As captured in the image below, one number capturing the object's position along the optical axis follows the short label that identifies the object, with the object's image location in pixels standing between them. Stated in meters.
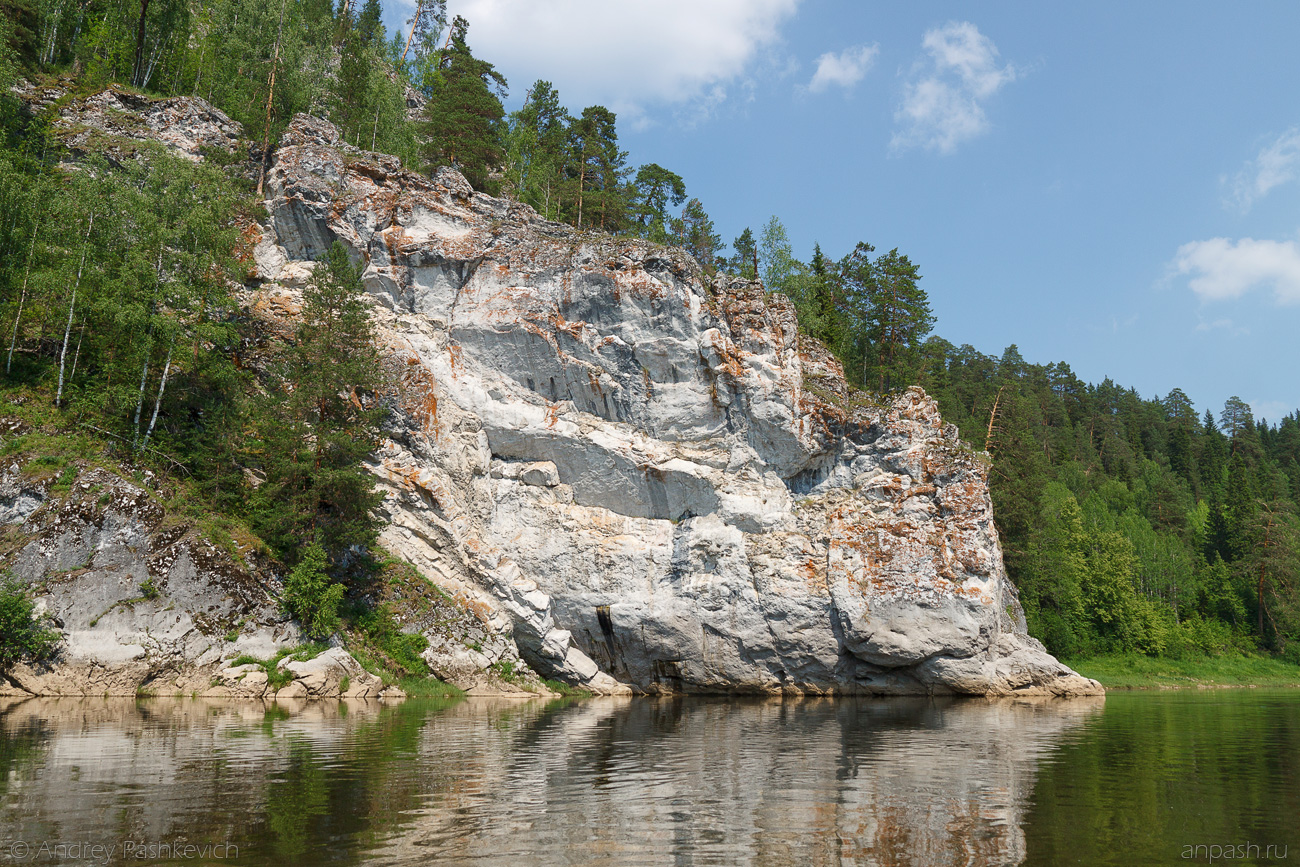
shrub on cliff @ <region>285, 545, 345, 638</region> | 26.33
